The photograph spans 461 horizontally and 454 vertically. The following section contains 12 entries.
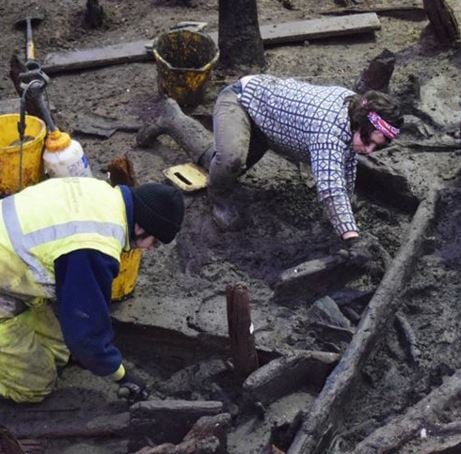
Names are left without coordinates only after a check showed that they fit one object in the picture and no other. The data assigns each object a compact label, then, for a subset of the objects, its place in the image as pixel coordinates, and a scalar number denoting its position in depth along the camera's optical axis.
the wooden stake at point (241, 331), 5.05
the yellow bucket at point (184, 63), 8.36
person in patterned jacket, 6.07
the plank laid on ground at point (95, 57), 9.37
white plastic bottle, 5.88
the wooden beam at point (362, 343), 4.85
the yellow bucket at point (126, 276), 6.07
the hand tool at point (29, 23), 9.78
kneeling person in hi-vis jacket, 4.66
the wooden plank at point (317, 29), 9.69
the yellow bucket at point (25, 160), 5.89
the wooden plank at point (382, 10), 10.21
